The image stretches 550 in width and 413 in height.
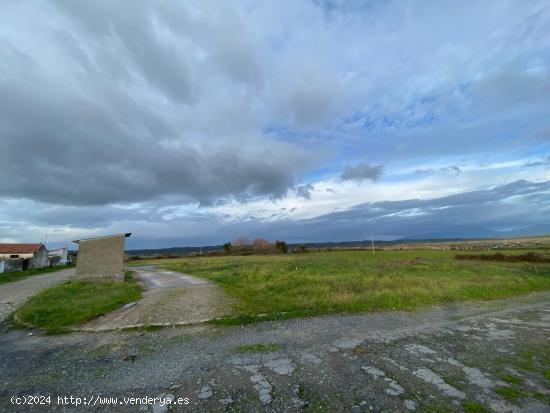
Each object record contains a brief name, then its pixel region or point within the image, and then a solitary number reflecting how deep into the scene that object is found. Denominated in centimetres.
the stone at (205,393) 498
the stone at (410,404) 455
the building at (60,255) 5701
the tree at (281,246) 9919
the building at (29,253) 4378
